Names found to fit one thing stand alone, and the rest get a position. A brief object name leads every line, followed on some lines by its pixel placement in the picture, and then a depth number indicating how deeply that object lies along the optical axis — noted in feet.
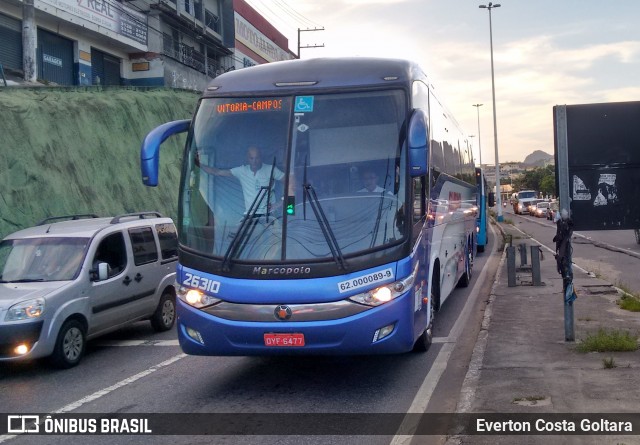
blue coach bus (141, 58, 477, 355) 22.22
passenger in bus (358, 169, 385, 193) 23.53
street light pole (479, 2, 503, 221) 192.52
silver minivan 28.37
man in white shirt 23.40
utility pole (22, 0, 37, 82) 89.25
